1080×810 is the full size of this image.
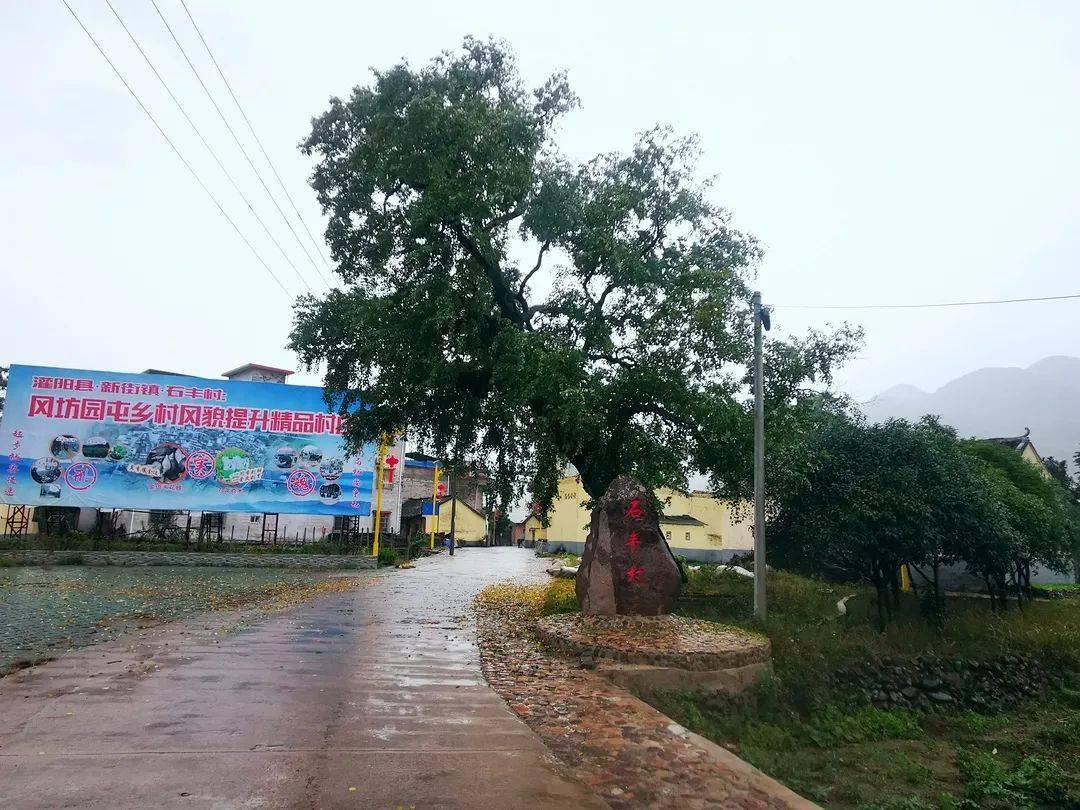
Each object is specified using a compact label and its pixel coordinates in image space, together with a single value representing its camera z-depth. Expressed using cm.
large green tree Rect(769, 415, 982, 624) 1484
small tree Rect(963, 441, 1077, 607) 1753
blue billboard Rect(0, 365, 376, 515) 2495
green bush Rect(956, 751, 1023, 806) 727
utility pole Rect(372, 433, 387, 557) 2780
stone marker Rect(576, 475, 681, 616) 1067
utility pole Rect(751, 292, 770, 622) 1134
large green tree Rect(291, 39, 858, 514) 1119
